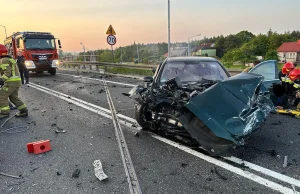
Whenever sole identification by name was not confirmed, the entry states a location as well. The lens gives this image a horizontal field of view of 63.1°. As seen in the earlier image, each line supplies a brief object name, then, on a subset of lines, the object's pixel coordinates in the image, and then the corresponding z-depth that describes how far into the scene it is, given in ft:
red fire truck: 52.54
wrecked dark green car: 10.80
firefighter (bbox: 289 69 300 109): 19.81
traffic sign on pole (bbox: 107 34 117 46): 54.24
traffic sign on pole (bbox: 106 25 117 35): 54.60
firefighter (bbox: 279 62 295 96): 20.21
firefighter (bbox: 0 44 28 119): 20.42
